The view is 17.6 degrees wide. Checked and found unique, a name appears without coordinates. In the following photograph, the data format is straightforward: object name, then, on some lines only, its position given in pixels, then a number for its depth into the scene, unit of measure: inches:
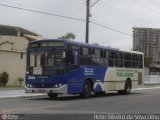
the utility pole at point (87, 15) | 1719.7
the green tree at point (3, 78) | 1732.9
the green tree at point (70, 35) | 3194.9
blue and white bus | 1052.5
